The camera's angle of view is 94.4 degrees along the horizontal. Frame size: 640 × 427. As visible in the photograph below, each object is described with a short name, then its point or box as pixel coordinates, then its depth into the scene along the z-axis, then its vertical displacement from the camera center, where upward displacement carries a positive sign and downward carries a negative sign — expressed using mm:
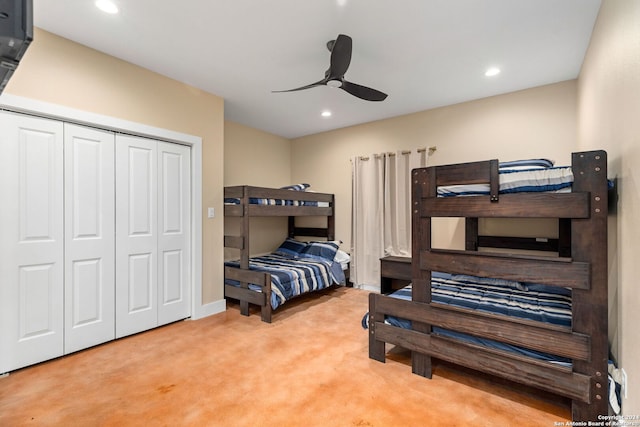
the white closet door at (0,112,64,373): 2092 -200
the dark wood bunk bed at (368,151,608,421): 1522 -454
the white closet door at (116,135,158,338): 2678 -203
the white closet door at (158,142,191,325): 2971 -189
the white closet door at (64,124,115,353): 2385 -198
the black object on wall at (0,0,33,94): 699 +446
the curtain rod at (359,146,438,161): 3818 +836
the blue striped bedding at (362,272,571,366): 1792 -626
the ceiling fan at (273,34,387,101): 2037 +1077
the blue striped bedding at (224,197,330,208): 3504 +153
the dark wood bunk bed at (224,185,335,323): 3145 -305
